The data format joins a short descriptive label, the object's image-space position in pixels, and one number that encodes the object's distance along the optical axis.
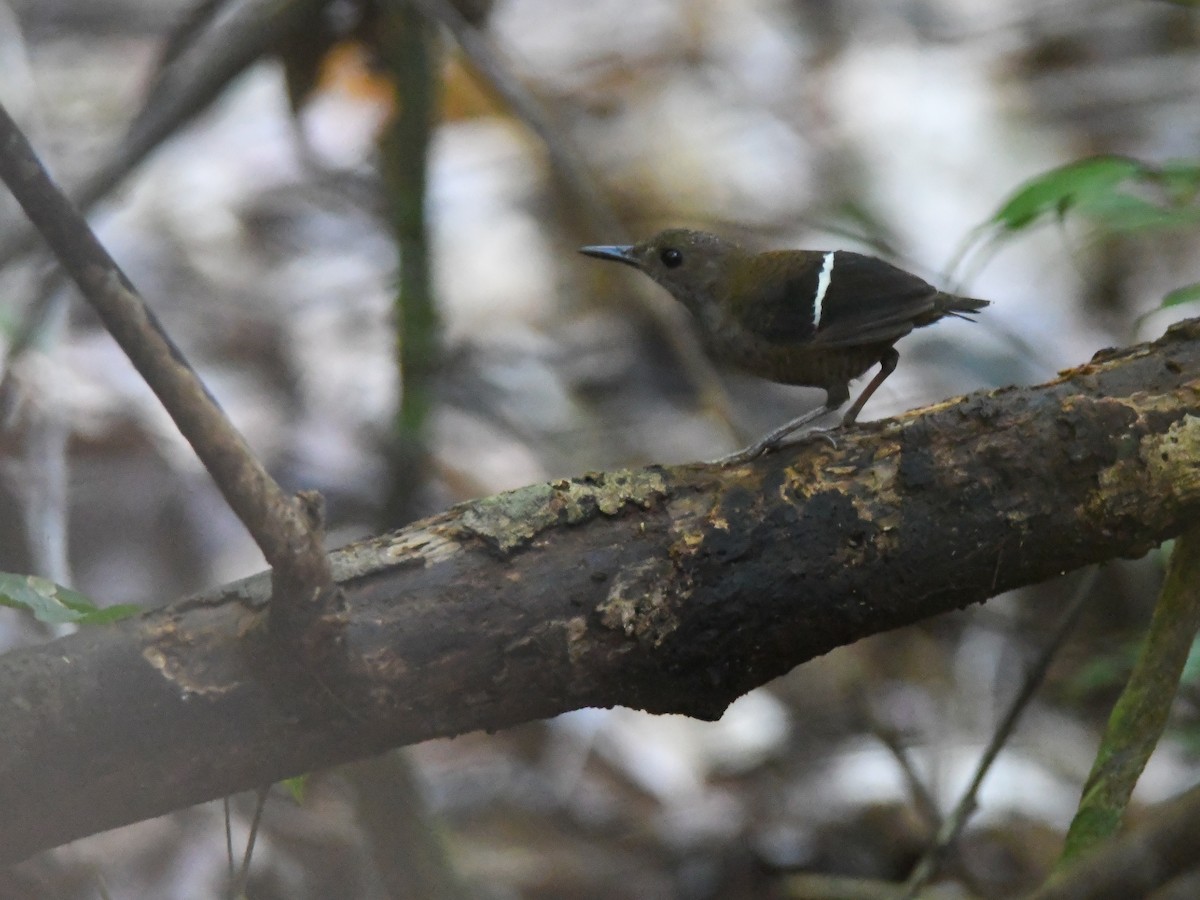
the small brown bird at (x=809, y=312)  5.66
